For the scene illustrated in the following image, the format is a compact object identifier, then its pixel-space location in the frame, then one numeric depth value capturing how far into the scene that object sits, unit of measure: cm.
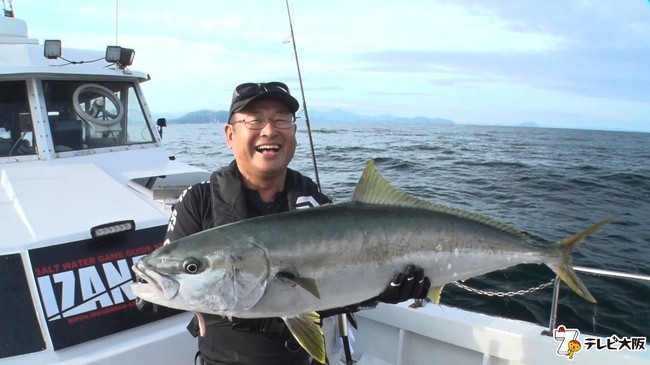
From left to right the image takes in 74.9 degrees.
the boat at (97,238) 333
